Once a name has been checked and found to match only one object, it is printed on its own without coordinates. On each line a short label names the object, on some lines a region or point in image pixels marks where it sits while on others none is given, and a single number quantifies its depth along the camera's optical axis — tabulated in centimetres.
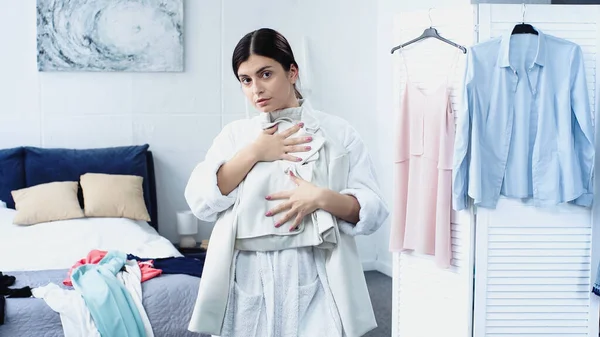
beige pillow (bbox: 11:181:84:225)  414
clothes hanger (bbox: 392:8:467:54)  346
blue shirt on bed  288
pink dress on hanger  344
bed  296
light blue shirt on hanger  324
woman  153
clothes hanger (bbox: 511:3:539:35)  328
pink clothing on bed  322
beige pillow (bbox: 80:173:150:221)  430
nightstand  460
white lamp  474
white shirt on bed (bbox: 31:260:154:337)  288
